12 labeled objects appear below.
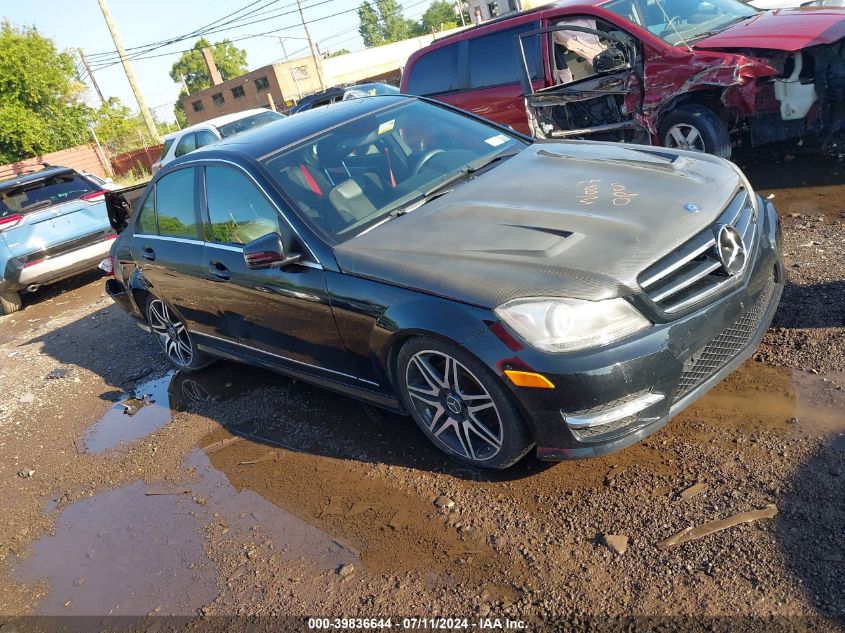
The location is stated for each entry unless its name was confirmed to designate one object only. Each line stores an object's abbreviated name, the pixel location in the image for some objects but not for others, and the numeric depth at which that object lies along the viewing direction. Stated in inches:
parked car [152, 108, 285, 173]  487.5
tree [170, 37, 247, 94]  3235.7
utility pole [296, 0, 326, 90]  1796.3
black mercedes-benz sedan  107.6
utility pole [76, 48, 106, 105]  1322.6
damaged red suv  217.5
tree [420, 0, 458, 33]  4468.5
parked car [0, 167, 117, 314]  347.6
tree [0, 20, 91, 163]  991.0
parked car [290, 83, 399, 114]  548.4
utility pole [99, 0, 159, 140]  1162.0
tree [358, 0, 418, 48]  4362.7
